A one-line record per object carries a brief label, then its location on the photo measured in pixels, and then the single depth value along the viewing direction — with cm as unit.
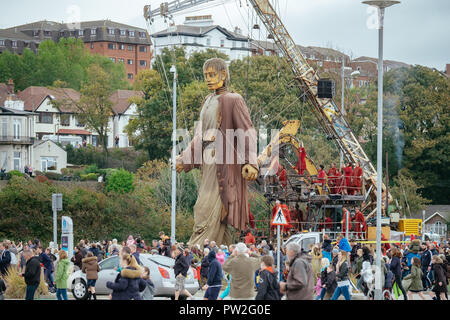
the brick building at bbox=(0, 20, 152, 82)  14500
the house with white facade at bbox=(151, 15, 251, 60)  13975
